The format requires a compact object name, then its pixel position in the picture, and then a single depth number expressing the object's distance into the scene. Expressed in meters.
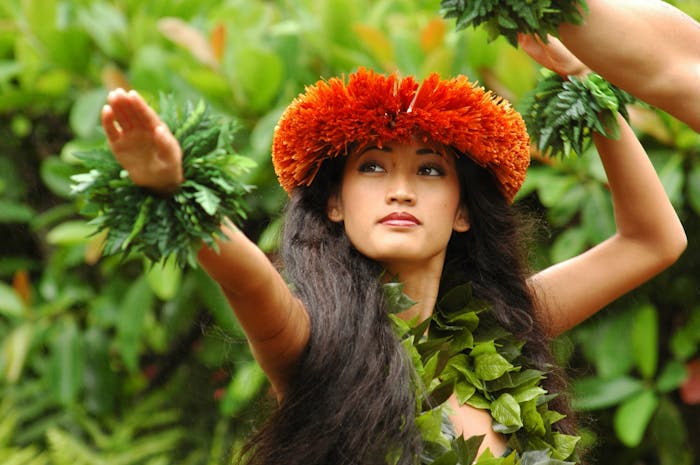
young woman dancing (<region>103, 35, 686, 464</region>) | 3.51
